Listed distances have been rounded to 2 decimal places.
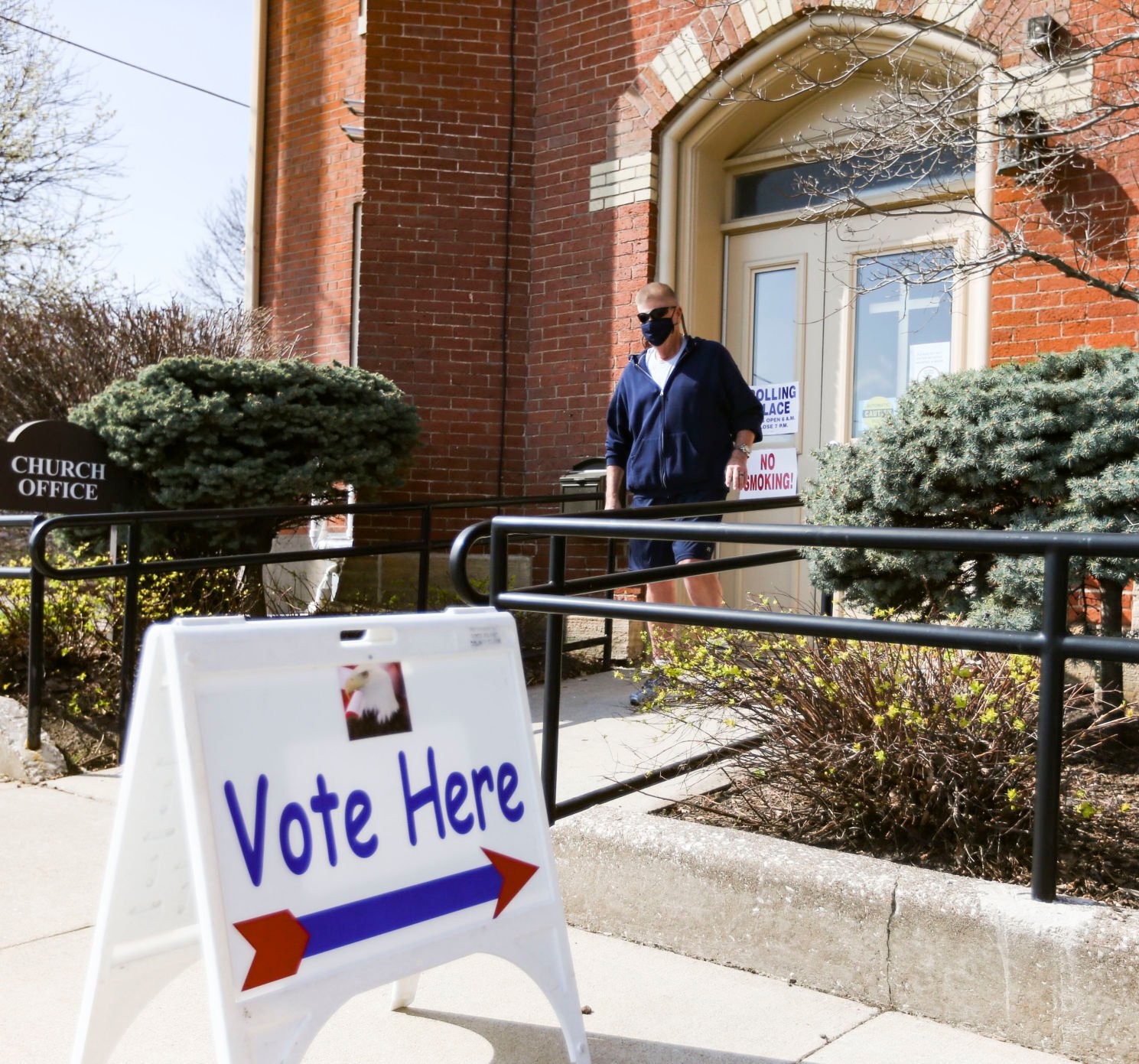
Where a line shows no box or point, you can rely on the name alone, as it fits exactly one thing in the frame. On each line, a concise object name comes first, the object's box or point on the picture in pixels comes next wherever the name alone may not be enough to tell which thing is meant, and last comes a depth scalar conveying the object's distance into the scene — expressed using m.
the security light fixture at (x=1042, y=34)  5.62
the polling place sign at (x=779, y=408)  7.43
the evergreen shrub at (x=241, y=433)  6.43
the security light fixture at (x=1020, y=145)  5.39
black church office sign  5.44
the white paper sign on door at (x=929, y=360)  6.70
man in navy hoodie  5.38
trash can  7.43
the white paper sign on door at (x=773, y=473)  5.89
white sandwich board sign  2.00
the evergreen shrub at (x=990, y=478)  3.92
